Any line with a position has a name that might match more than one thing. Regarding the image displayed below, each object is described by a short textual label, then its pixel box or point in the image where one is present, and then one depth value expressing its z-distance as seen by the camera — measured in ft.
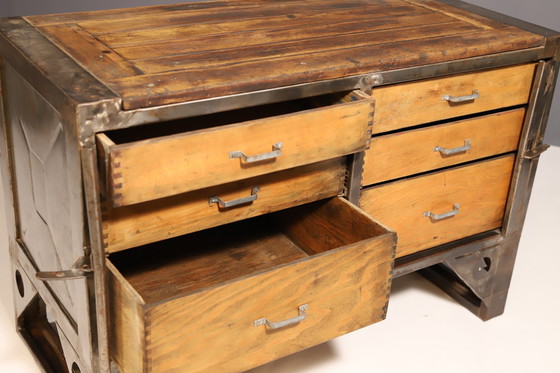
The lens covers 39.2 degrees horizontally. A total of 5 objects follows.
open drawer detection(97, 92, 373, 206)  4.92
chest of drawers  5.16
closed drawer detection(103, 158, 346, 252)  5.40
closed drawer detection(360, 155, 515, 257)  6.81
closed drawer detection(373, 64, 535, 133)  6.31
